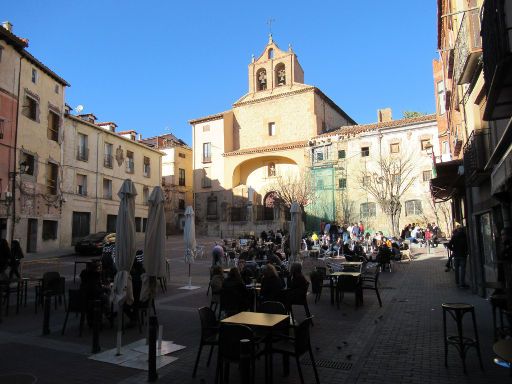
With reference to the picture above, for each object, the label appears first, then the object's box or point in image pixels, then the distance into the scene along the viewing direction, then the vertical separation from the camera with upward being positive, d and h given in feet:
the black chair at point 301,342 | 16.24 -4.35
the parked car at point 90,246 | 78.74 -0.94
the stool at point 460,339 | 18.28 -4.98
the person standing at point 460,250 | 40.32 -1.53
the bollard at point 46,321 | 25.15 -5.04
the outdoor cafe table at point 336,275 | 33.65 -3.29
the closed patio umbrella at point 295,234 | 43.50 +0.42
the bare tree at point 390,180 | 114.11 +16.62
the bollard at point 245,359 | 15.06 -4.60
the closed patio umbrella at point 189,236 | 47.57 +0.43
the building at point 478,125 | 21.43 +8.05
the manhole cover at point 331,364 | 18.90 -6.18
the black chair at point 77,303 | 25.77 -4.02
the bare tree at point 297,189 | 126.52 +15.93
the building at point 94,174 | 94.43 +18.01
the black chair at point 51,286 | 31.94 -3.61
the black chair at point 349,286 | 32.83 -4.07
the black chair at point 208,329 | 18.40 -4.34
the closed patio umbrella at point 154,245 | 24.14 -0.31
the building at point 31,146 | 74.74 +19.90
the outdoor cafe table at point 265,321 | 17.01 -3.75
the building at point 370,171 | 115.34 +20.21
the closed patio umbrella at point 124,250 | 23.13 -0.58
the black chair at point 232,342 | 15.74 -4.15
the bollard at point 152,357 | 17.65 -5.22
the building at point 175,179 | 163.22 +26.19
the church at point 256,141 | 138.51 +36.28
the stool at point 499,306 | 20.15 -3.70
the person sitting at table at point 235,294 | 23.52 -3.29
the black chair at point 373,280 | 33.51 -3.99
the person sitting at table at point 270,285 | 25.64 -3.08
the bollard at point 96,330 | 21.19 -4.82
